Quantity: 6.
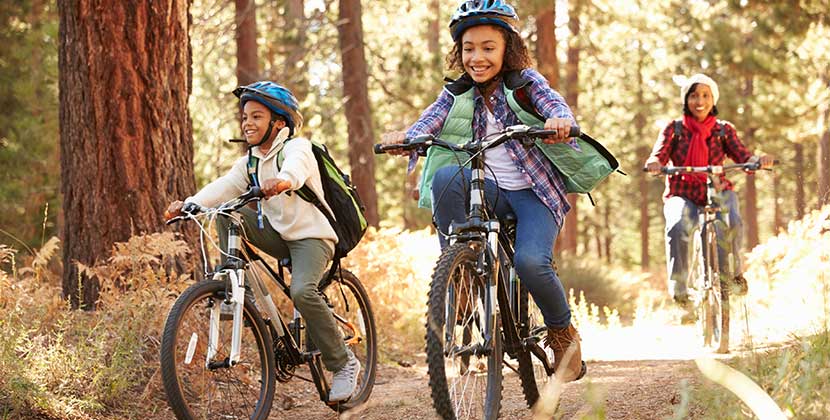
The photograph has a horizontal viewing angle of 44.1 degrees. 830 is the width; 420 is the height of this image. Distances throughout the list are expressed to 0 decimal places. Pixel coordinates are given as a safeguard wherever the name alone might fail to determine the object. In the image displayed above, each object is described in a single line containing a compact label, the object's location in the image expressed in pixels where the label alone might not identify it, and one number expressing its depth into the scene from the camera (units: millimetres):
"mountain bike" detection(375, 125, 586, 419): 4105
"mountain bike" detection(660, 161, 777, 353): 7902
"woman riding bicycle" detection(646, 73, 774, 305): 8445
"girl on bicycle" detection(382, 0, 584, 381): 4879
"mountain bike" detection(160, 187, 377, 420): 4715
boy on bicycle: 5422
